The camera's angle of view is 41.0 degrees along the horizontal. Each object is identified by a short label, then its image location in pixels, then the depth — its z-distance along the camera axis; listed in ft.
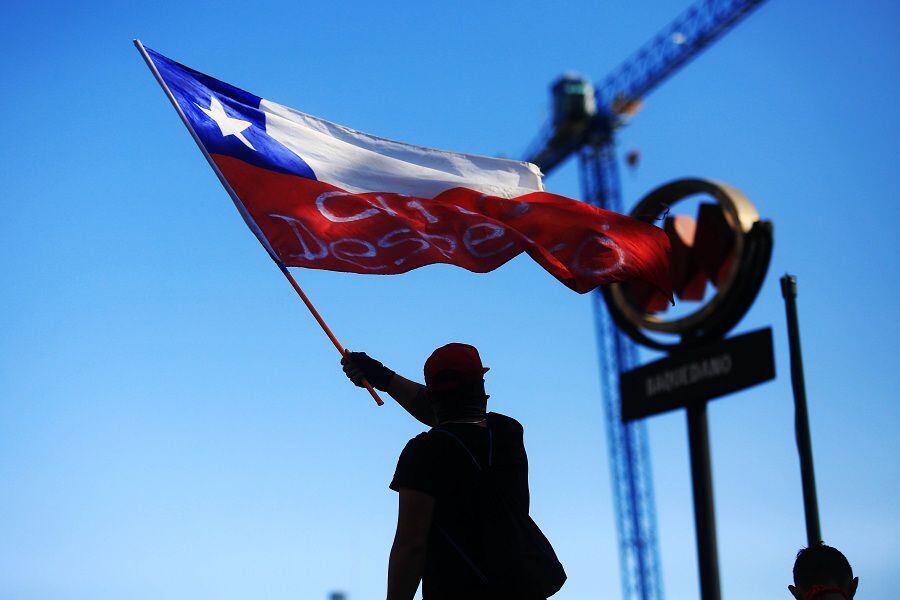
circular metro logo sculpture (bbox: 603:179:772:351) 52.95
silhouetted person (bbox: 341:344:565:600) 14.39
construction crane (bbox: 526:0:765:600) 161.38
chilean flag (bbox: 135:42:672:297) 21.29
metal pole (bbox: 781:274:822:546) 23.32
